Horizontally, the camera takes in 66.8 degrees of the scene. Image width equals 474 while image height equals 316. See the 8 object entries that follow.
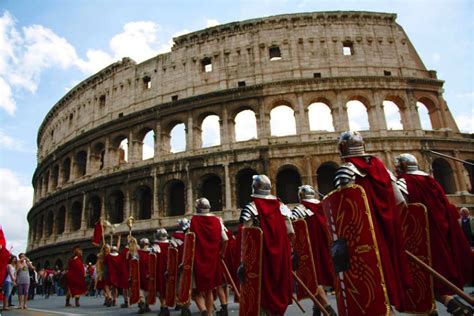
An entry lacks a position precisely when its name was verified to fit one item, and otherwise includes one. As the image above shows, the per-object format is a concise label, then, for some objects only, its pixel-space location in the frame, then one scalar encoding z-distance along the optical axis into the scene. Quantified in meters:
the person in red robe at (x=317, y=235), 5.92
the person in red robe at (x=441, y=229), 4.25
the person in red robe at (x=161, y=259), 7.99
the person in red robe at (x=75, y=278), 11.12
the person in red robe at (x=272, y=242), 4.38
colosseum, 20.14
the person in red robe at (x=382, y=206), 3.19
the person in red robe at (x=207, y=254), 6.15
